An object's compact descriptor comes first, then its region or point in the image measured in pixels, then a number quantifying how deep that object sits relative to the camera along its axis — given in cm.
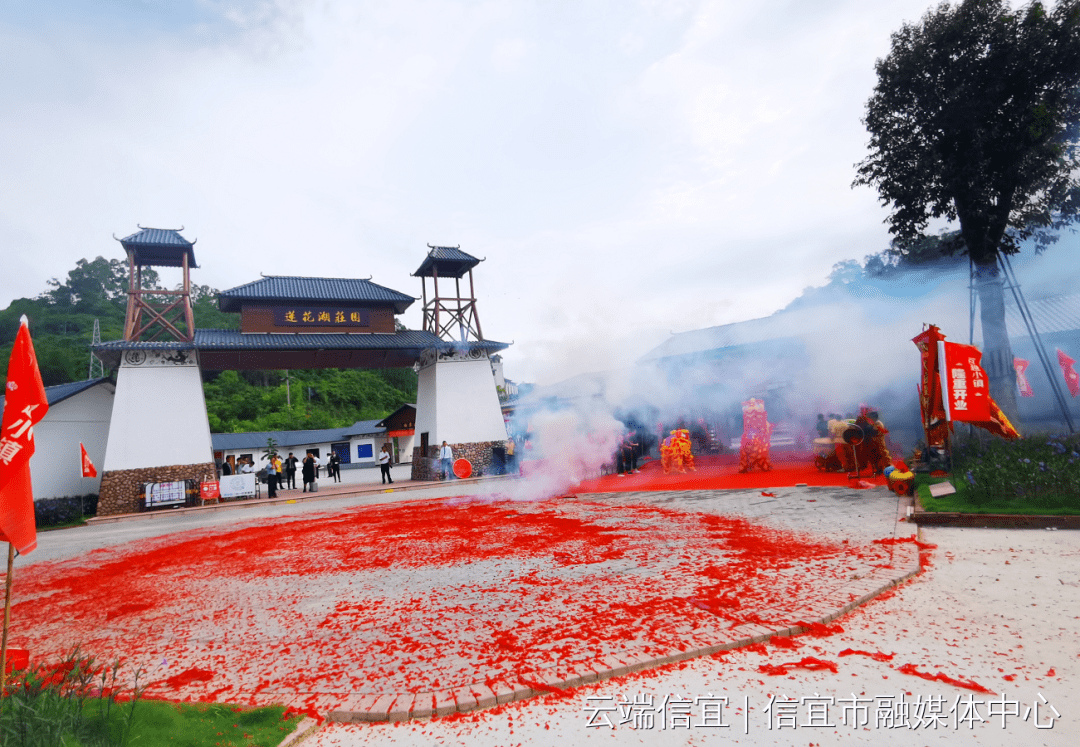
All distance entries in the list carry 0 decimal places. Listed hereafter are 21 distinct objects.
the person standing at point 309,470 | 2016
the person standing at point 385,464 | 2192
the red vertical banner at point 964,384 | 908
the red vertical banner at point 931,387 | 966
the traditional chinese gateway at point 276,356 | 1847
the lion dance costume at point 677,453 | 1631
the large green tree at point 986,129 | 1131
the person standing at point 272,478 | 1891
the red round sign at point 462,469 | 2165
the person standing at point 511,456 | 2191
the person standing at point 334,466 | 2383
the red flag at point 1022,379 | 1548
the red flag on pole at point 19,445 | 279
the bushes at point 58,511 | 1644
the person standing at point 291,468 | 2143
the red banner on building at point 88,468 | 1790
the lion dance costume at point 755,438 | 1430
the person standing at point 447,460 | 2117
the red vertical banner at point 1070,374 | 1603
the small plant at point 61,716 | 244
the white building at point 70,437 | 1833
